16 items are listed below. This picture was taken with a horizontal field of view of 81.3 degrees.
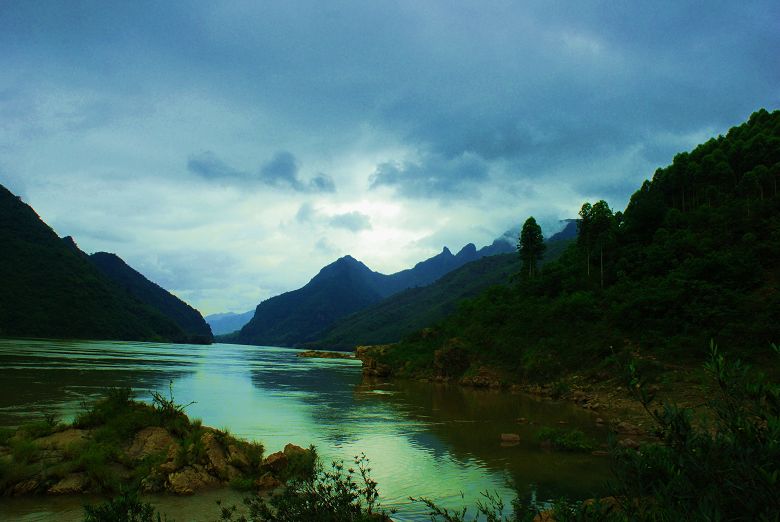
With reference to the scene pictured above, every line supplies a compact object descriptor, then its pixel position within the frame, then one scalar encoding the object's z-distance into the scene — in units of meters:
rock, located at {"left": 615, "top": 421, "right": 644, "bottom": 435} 23.31
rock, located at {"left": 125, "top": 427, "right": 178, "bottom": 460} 14.81
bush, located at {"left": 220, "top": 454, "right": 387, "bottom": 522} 6.55
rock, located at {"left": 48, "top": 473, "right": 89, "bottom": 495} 12.59
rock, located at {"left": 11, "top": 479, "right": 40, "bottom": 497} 12.37
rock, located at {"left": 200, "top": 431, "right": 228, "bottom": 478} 14.28
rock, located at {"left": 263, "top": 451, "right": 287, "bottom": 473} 14.41
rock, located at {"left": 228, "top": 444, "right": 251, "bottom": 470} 14.90
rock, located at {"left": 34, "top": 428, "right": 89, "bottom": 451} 14.16
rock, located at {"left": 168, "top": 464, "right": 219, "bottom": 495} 13.01
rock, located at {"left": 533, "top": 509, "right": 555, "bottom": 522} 10.05
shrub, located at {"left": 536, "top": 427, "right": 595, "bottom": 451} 20.02
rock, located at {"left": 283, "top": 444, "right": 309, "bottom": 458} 14.97
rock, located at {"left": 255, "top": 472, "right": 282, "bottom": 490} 13.60
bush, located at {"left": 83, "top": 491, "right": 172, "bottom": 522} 5.62
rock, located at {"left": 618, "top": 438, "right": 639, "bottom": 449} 18.41
